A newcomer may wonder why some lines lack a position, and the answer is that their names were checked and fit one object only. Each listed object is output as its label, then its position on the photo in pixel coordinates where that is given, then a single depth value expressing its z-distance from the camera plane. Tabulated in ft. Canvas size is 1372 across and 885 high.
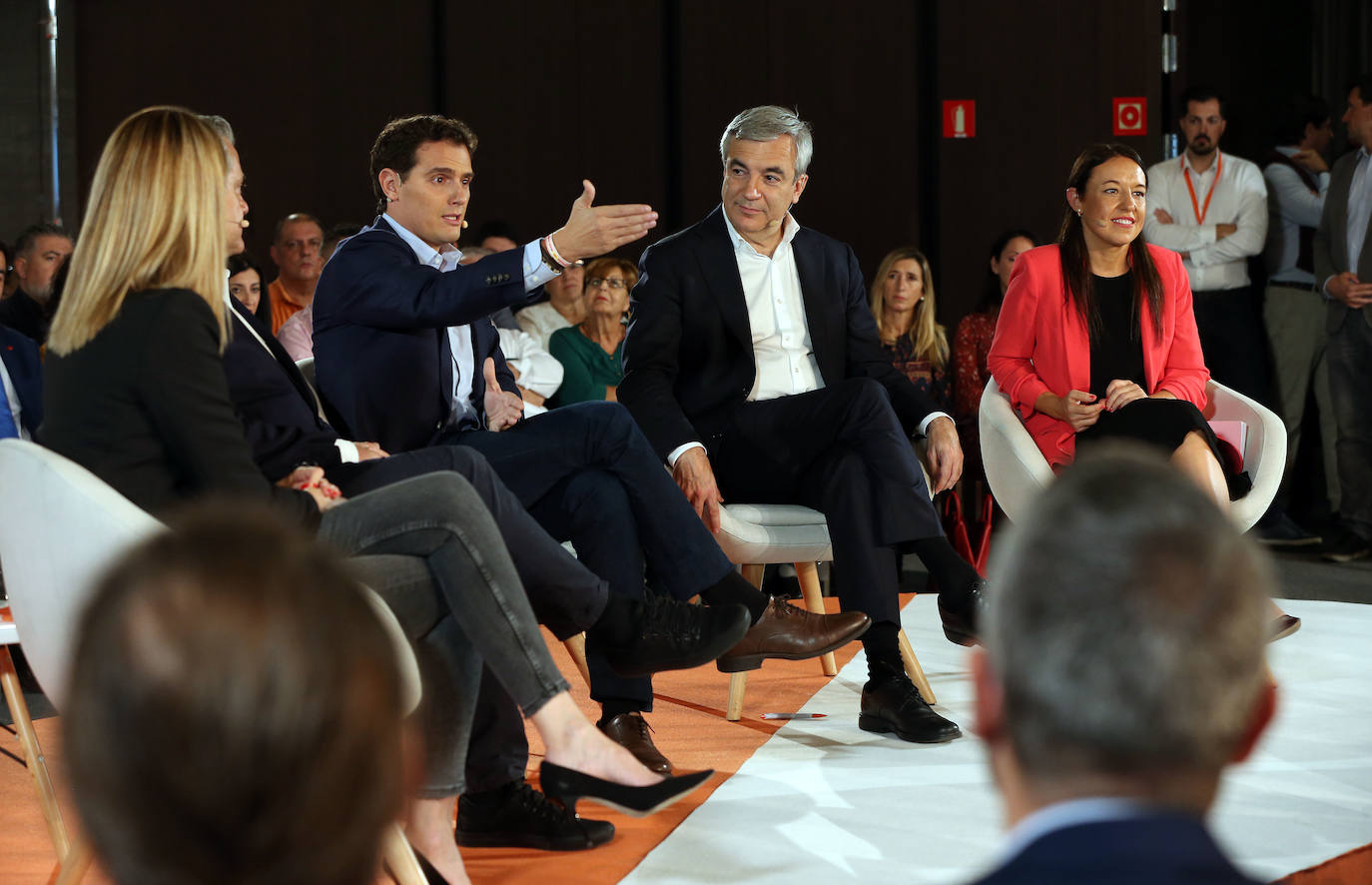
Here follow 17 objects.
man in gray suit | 34.99
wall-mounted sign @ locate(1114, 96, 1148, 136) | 43.93
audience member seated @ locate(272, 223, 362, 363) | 28.53
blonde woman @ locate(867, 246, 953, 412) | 35.73
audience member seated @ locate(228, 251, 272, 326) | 28.19
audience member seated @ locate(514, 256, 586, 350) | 35.18
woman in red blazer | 22.59
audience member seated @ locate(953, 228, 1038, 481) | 35.29
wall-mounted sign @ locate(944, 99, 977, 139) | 44.45
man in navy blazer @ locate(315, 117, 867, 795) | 16.72
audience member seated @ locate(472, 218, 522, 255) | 38.54
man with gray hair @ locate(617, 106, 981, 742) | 19.22
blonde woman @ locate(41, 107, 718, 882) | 12.06
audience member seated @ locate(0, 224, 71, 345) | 29.43
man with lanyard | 37.73
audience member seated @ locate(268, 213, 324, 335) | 33.40
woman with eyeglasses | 32.45
